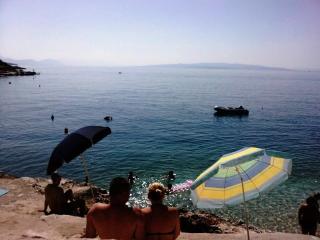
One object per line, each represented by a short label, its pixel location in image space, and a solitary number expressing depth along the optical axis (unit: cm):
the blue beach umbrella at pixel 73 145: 877
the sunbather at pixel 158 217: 528
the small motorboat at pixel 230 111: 6531
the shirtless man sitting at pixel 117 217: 508
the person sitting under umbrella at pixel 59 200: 1160
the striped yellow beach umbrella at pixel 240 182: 711
